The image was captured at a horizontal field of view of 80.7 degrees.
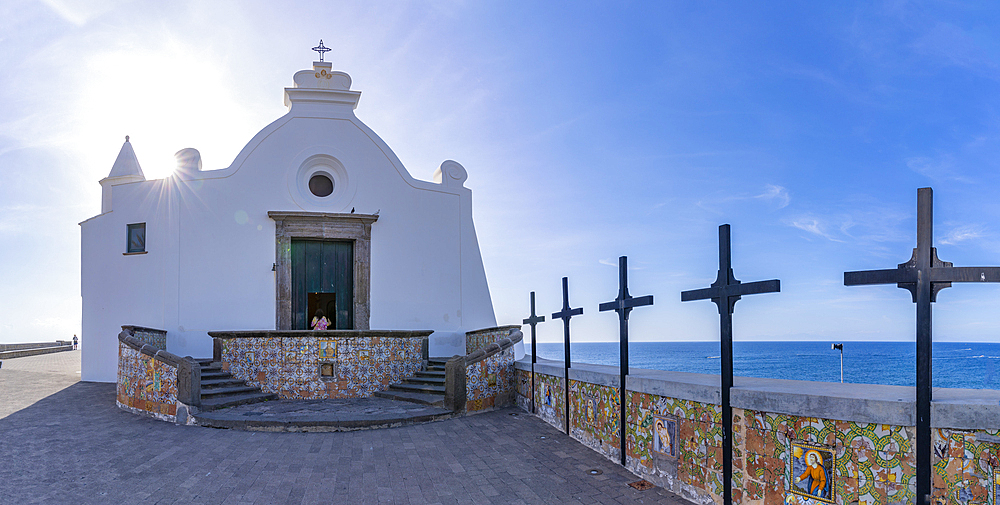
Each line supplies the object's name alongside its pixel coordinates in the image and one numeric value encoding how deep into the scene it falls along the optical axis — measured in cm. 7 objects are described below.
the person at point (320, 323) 1283
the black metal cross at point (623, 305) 629
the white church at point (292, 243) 1358
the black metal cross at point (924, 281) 365
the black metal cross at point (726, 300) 468
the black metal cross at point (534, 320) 953
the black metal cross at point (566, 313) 824
